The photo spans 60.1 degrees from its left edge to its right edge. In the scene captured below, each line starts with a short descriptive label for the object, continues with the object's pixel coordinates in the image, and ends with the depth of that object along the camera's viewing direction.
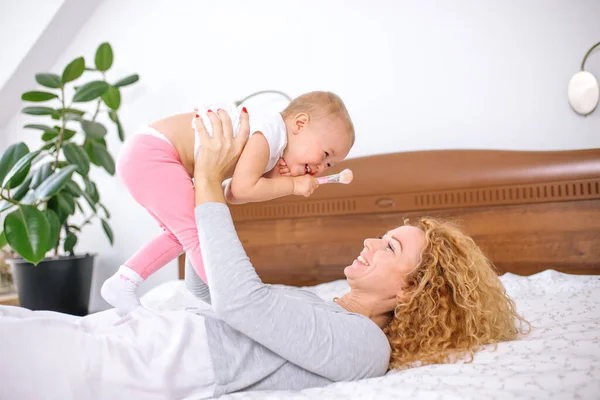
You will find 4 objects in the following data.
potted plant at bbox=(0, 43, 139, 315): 1.98
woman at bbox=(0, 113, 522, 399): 0.88
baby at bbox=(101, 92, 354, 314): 1.15
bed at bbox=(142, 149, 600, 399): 1.07
